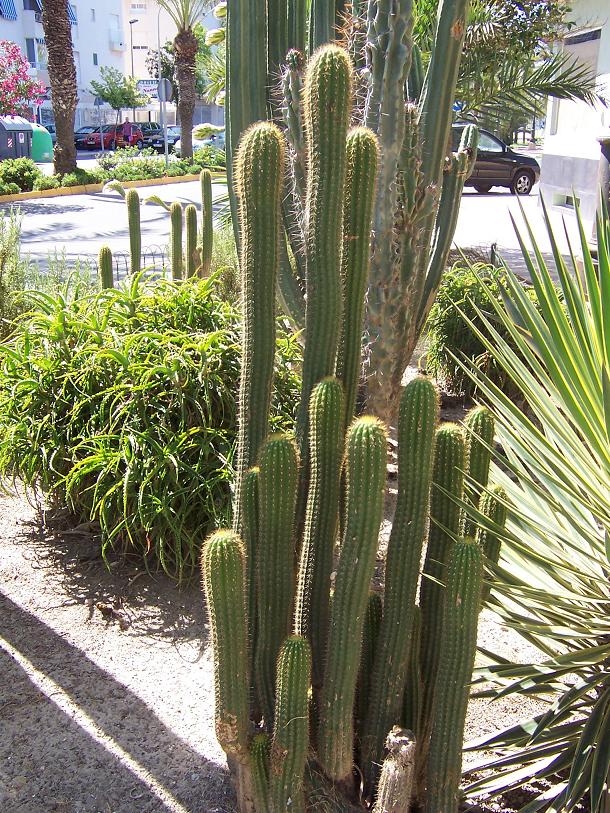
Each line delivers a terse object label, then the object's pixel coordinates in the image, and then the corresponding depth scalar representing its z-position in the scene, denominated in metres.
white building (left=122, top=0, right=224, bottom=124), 64.19
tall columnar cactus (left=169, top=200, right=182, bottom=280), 6.27
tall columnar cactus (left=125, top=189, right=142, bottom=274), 6.14
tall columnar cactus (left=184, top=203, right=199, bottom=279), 6.30
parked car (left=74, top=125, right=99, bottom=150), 39.12
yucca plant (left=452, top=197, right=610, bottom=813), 2.22
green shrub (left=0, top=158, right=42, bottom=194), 20.50
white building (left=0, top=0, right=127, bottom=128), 50.44
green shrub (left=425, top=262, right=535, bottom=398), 6.29
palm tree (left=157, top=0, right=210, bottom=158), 26.59
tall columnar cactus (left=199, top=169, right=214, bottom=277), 6.64
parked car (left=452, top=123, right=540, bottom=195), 22.22
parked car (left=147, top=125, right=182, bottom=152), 37.59
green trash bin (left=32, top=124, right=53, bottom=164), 29.39
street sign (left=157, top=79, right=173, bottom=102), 24.01
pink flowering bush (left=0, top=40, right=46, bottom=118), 24.56
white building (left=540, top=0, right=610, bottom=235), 10.60
